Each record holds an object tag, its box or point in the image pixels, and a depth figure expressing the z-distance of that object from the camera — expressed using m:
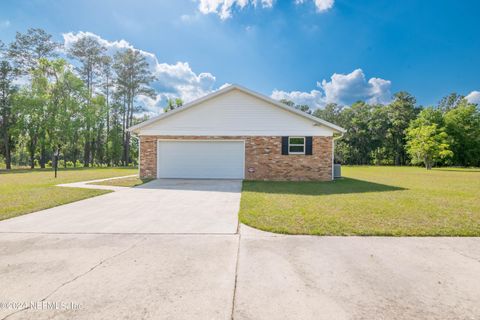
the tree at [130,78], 28.83
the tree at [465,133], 32.22
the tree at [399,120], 37.53
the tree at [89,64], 27.64
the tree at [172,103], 33.78
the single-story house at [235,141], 11.55
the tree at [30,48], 24.00
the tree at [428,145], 23.83
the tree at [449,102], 40.33
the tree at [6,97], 22.88
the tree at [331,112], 43.62
